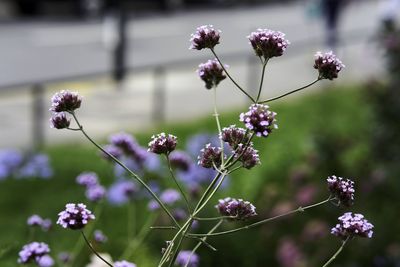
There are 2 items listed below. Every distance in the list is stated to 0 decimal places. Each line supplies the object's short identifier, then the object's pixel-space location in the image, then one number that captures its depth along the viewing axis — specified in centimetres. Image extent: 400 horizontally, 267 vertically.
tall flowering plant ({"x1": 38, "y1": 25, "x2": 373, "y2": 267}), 191
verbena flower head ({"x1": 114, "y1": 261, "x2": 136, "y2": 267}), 219
